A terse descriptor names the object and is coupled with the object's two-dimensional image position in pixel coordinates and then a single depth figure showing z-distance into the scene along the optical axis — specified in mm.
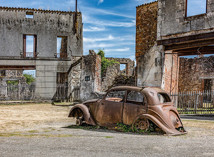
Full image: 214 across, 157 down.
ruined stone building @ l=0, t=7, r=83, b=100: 20812
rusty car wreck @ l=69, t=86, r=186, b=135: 5805
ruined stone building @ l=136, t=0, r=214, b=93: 10367
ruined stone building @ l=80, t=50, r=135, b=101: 16391
